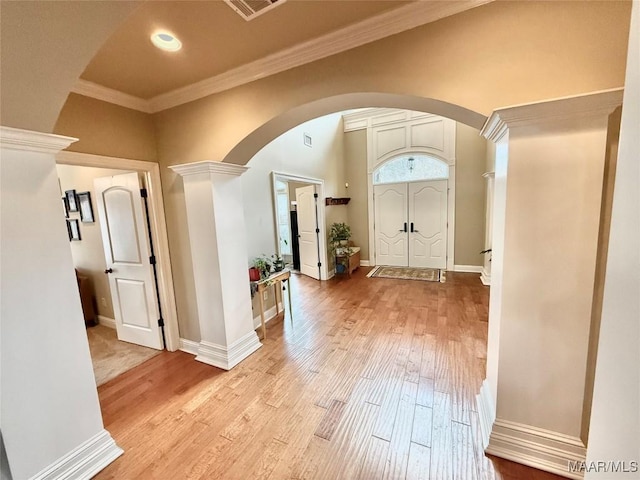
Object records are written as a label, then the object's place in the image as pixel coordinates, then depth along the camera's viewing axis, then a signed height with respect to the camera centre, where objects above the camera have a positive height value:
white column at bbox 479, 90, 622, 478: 1.22 -0.37
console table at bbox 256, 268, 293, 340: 3.01 -0.90
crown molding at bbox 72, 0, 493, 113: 1.49 +1.14
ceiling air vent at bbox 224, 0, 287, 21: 1.40 +1.17
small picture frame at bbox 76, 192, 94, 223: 3.23 +0.18
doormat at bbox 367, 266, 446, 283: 5.15 -1.45
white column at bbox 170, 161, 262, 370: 2.39 -0.42
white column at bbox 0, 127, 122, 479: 1.23 -0.57
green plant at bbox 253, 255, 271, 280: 3.26 -0.69
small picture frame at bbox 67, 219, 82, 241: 3.46 -0.11
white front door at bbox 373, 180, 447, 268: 5.66 -0.41
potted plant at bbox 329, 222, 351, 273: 5.58 -0.73
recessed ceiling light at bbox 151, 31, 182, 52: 1.61 +1.17
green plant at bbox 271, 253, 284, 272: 3.52 -0.71
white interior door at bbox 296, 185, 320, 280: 5.26 -0.42
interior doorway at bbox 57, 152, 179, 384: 2.61 -0.37
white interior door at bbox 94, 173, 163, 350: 2.68 -0.43
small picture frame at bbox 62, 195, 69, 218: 3.42 +0.24
